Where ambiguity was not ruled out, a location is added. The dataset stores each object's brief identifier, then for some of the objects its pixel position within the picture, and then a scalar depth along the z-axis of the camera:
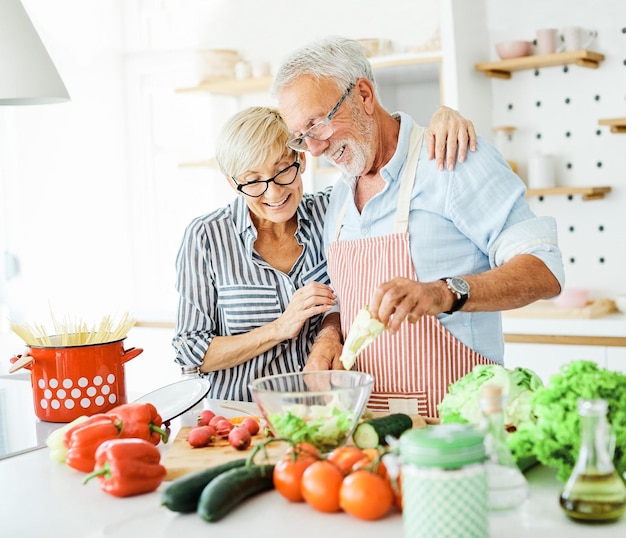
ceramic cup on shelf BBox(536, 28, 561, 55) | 4.11
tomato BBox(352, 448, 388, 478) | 1.32
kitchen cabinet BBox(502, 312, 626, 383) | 3.64
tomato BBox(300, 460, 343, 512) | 1.32
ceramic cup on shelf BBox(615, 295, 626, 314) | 3.92
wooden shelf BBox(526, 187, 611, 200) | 4.05
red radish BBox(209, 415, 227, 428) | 1.78
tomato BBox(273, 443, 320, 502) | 1.36
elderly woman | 2.23
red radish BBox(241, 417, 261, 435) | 1.74
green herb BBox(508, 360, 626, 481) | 1.31
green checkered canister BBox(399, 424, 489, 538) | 1.12
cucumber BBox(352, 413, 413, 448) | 1.55
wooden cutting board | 1.59
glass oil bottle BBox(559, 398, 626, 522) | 1.16
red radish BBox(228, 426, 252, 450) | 1.66
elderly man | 2.07
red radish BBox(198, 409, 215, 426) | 1.81
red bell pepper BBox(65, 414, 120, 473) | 1.63
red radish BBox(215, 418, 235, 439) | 1.75
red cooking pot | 1.97
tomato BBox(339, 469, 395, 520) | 1.27
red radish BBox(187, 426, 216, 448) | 1.70
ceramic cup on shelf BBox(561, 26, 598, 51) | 4.06
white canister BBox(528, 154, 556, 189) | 4.19
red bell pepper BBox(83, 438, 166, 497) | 1.45
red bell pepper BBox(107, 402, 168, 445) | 1.72
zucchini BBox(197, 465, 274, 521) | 1.32
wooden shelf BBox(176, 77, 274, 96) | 4.96
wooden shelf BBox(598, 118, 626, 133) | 3.89
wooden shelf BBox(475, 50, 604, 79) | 4.03
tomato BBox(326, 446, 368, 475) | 1.36
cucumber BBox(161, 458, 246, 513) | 1.34
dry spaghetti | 2.03
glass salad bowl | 1.49
